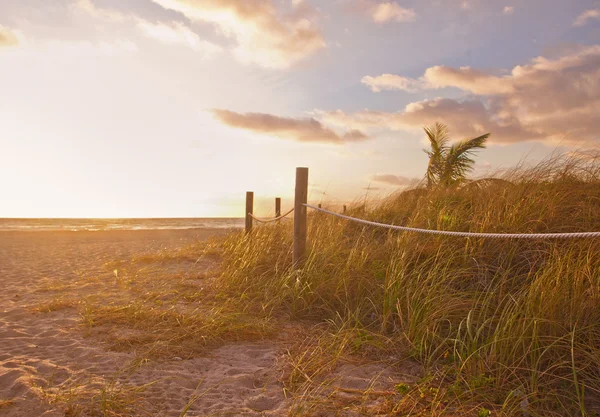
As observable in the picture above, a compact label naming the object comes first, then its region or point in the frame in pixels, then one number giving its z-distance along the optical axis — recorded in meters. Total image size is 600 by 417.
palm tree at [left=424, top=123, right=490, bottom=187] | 12.55
